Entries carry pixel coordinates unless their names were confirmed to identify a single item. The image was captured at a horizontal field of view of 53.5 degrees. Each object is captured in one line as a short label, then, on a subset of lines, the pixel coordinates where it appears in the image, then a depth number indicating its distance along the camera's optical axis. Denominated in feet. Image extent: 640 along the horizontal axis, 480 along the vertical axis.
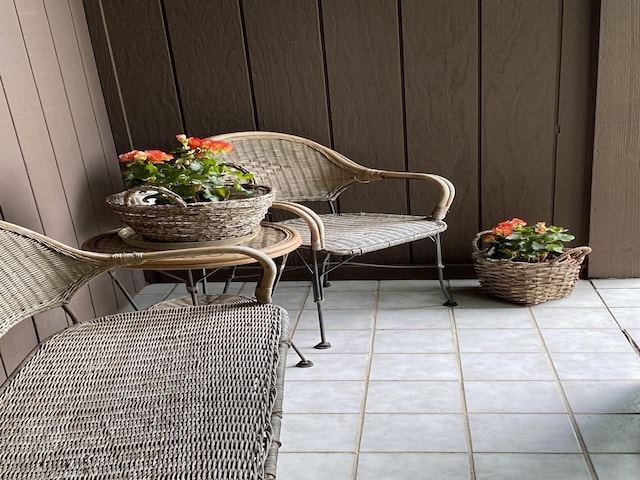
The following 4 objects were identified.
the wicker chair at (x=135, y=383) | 3.63
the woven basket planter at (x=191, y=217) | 5.84
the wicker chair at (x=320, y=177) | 8.12
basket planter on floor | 8.06
